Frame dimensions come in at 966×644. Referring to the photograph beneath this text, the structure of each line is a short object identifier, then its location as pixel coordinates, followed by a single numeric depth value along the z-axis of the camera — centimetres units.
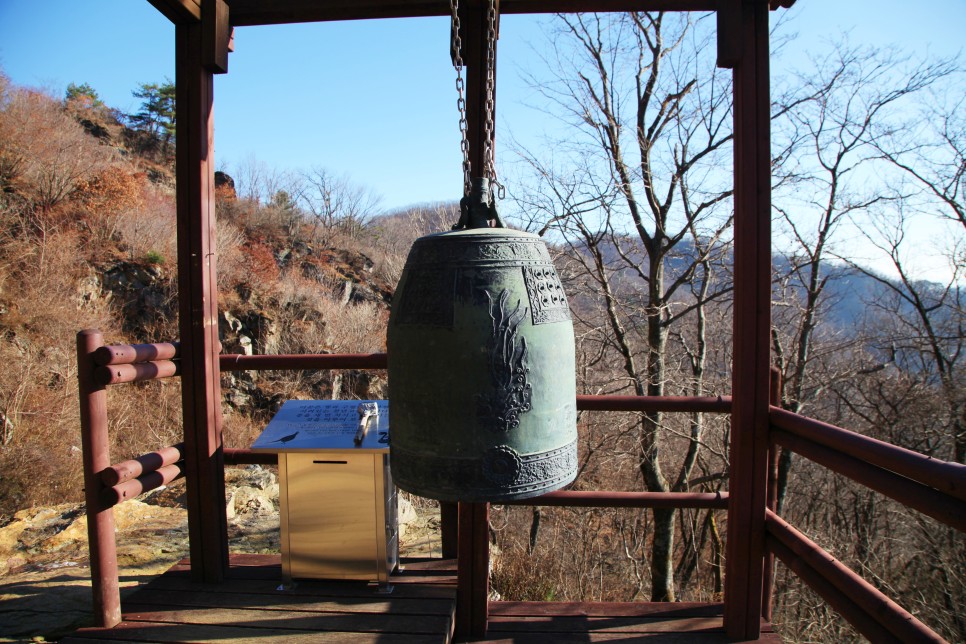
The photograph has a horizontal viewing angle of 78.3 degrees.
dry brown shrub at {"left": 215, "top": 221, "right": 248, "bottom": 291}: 1655
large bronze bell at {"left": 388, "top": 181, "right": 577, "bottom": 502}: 182
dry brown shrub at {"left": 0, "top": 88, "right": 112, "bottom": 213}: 1470
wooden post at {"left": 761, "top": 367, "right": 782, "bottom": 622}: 264
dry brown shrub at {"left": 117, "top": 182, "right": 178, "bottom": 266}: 1559
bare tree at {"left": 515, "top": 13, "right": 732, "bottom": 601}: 1132
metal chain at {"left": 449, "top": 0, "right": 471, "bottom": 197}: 196
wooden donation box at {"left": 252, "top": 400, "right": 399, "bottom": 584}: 293
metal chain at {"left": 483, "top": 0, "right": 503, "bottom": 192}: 200
